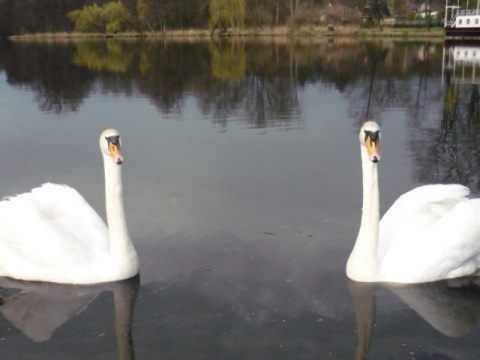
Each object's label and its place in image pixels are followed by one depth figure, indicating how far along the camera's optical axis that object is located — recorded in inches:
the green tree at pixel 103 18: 2822.3
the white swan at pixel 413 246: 193.0
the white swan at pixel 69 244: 199.0
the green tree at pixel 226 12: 2310.5
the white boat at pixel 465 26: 1761.8
